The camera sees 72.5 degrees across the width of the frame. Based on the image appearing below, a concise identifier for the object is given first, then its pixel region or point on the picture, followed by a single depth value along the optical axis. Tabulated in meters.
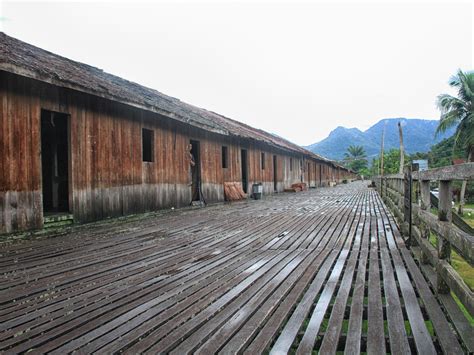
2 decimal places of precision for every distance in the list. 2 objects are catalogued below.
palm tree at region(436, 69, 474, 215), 23.02
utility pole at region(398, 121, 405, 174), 14.52
